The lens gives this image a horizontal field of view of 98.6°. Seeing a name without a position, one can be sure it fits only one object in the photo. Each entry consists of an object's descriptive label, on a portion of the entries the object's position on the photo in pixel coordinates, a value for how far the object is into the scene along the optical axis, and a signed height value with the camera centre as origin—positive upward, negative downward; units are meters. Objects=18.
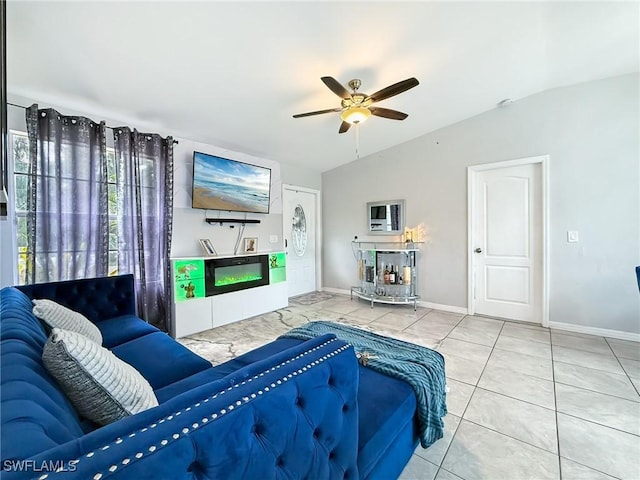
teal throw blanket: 1.45 -0.74
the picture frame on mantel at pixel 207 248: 3.82 -0.12
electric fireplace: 3.64 -0.49
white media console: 3.38 -0.69
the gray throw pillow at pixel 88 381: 0.87 -0.45
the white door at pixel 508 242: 3.69 -0.06
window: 2.50 +0.46
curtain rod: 2.50 +1.24
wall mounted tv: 3.67 +0.79
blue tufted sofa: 0.47 -0.40
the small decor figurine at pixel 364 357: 1.59 -0.70
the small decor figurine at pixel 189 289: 3.41 -0.62
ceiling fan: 2.38 +1.31
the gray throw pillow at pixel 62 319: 1.54 -0.46
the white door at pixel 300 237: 5.29 +0.04
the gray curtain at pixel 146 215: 3.07 +0.29
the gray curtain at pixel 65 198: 2.53 +0.42
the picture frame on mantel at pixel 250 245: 4.39 -0.09
